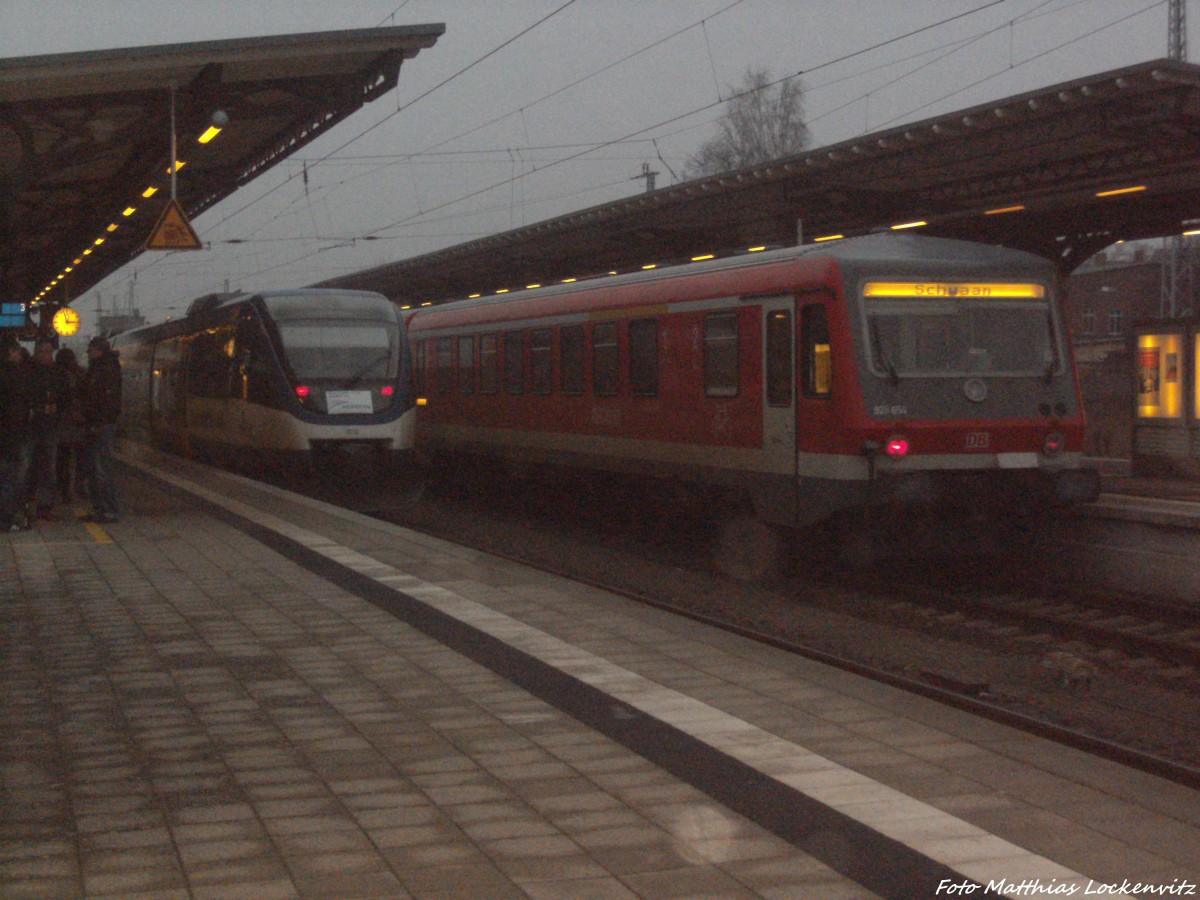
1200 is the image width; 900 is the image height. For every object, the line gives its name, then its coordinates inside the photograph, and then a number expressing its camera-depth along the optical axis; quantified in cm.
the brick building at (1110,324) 3331
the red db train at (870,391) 1194
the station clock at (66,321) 3150
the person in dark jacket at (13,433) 1320
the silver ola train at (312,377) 1892
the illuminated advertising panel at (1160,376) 2103
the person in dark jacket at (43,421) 1370
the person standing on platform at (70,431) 1529
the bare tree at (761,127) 6112
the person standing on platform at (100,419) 1435
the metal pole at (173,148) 1568
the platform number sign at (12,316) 2577
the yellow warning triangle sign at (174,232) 1570
